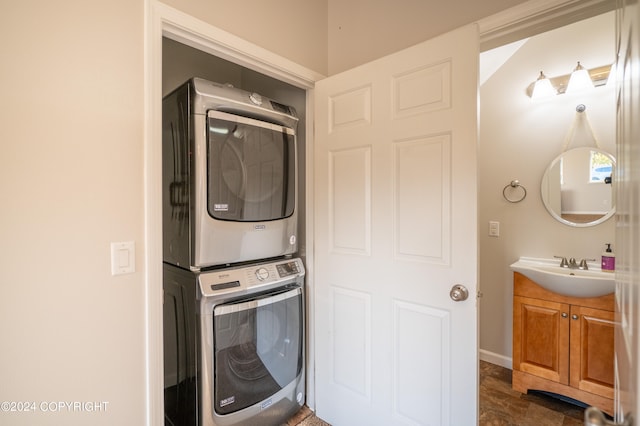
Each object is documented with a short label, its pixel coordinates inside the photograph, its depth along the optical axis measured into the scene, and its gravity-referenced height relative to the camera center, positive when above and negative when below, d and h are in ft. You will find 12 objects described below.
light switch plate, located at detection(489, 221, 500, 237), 8.09 -0.54
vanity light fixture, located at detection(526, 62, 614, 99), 6.66 +3.09
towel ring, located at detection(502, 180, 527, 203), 7.70 +0.46
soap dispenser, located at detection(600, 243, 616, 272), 6.43 -1.15
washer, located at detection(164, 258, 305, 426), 4.51 -2.30
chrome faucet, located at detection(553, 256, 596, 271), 6.78 -1.28
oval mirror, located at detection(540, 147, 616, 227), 6.81 +0.54
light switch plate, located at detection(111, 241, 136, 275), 3.46 -0.57
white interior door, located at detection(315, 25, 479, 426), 3.98 -0.43
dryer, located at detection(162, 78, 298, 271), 4.48 +0.59
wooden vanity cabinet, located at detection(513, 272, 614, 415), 5.91 -2.93
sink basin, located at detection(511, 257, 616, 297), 5.80 -1.45
